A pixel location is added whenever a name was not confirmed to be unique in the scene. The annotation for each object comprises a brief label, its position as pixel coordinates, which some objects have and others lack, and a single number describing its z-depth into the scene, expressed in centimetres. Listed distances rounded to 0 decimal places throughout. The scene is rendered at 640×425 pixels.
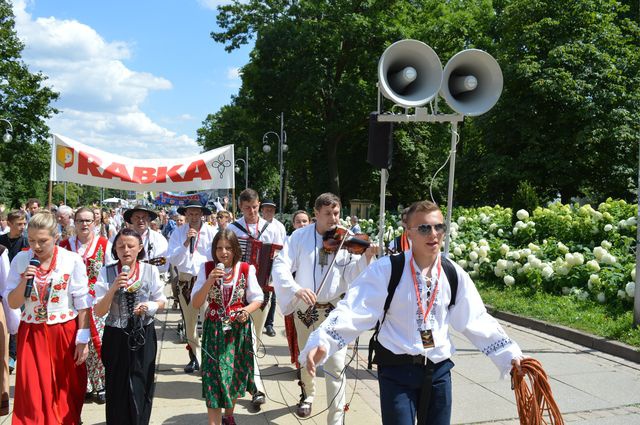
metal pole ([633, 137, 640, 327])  764
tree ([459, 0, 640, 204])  2372
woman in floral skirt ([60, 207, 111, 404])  548
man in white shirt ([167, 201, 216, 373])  676
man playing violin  494
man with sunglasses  313
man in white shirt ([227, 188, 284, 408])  662
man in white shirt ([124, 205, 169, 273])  657
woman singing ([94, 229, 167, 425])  424
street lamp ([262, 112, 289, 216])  2934
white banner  797
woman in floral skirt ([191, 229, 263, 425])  457
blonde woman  417
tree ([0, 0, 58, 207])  3431
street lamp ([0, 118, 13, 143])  2841
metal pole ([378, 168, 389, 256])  557
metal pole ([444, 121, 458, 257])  603
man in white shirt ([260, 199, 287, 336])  773
